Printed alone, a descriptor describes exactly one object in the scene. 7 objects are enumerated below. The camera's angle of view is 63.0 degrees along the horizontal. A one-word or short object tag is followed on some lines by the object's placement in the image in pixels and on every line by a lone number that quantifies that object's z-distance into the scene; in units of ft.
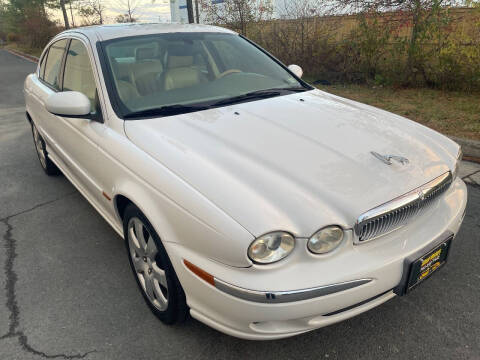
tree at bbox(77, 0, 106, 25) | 71.77
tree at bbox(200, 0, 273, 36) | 32.58
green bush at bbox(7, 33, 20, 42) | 123.85
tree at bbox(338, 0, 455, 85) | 22.48
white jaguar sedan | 5.42
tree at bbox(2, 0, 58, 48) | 79.10
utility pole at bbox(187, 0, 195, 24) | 34.58
